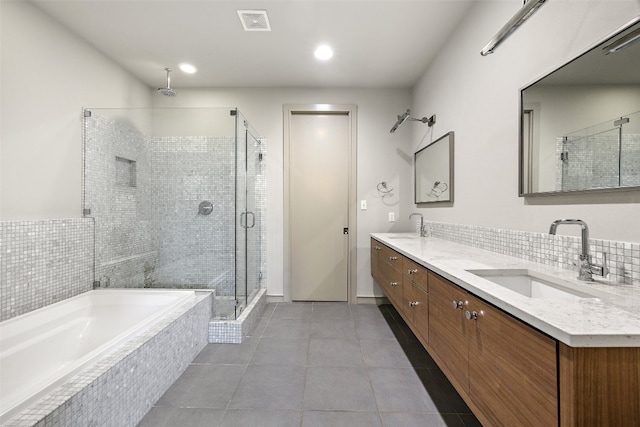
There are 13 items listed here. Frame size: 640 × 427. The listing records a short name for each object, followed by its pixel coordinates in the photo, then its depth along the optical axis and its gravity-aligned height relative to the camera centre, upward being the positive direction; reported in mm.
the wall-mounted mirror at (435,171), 2359 +416
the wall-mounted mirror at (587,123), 987 +388
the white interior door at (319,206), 3328 +103
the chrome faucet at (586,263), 1043 -185
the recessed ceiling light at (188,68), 2799 +1502
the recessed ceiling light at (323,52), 2486 +1496
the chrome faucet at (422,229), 2749 -142
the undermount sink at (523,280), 1172 -292
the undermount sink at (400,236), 2697 -213
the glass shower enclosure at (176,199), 2533 +147
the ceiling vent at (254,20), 2045 +1489
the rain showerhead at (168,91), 2870 +1278
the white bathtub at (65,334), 1300 -747
